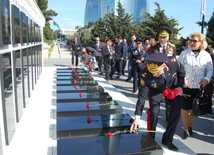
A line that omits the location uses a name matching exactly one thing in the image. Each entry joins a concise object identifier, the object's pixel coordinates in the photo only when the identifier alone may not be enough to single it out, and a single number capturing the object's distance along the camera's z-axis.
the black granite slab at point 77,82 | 7.57
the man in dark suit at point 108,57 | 9.58
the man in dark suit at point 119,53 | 10.72
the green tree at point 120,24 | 31.77
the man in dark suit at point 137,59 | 7.52
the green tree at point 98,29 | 35.00
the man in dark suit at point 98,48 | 11.70
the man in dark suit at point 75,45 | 12.98
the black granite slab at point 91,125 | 3.53
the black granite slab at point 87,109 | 4.53
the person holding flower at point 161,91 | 3.21
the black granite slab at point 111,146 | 2.85
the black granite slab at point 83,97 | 5.53
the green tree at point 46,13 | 39.12
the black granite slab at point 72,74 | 9.38
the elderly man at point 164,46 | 4.58
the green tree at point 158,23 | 23.70
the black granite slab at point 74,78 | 8.39
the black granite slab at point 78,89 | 6.55
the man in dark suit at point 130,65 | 9.34
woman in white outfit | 3.98
